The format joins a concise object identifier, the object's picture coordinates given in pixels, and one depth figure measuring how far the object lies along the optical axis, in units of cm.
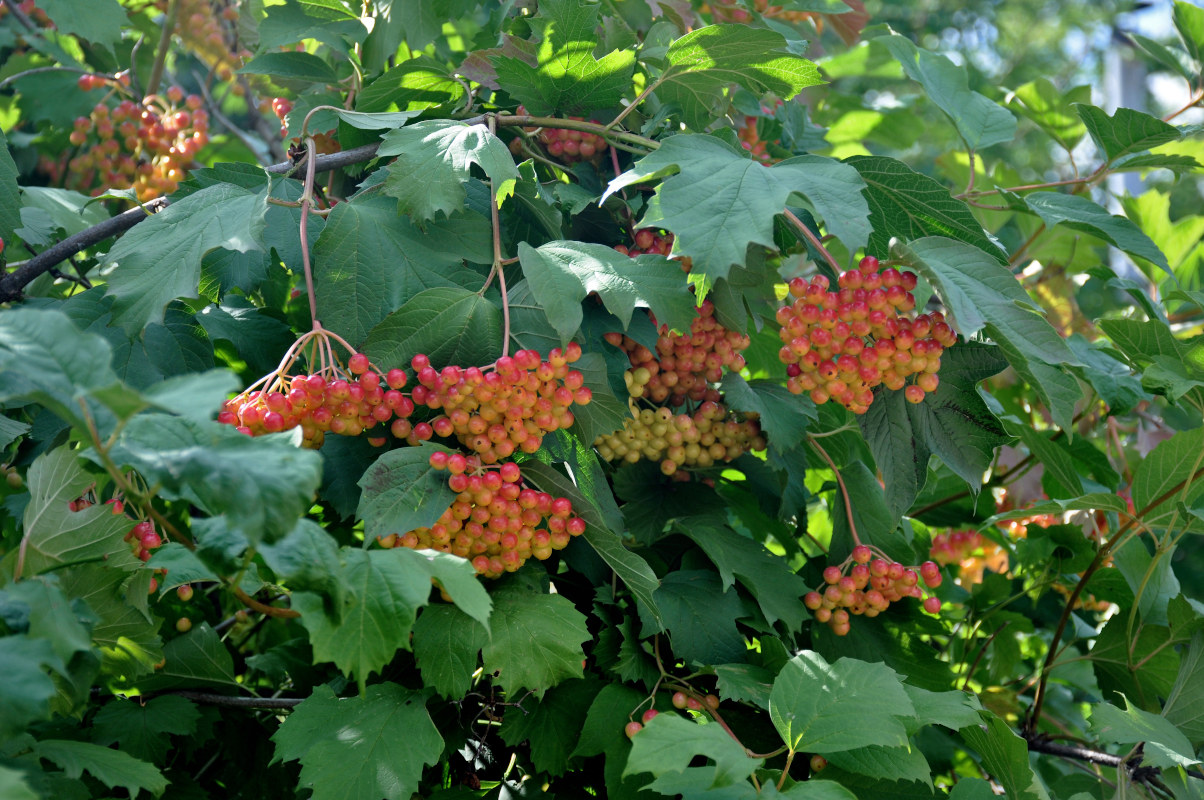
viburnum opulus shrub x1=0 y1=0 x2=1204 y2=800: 96
